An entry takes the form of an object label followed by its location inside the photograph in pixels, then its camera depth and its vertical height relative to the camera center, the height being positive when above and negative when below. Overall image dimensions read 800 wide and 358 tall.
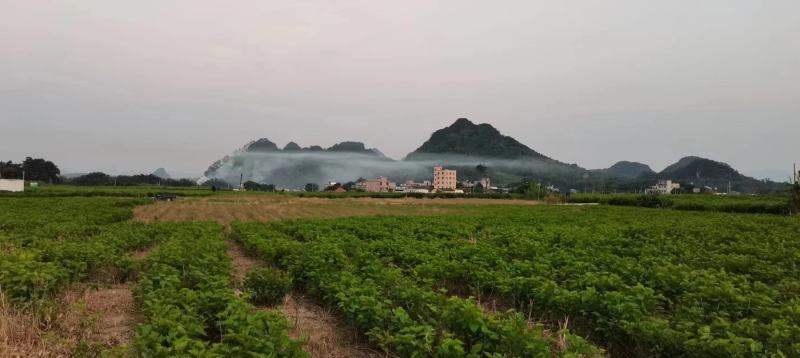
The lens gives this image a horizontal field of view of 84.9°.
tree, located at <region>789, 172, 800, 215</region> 36.47 -0.47
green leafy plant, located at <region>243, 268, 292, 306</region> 8.51 -2.04
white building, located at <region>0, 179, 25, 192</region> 61.51 -0.84
